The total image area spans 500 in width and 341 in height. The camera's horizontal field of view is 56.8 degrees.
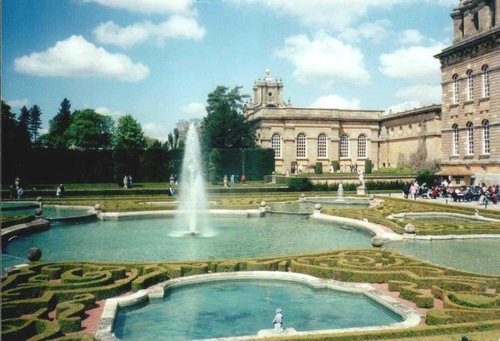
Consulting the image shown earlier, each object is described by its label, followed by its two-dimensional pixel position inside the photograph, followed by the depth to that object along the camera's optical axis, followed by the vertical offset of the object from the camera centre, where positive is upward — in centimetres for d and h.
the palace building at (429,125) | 3416 +587
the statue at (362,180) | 3981 -10
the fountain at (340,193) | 3783 -117
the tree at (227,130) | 5311 +565
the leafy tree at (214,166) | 4820 +137
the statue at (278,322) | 820 -256
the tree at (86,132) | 7625 +787
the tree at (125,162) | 4459 +176
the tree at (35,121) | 8331 +1074
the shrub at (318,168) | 5334 +127
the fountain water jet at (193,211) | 2187 -178
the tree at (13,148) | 4078 +287
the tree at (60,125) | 7939 +1011
